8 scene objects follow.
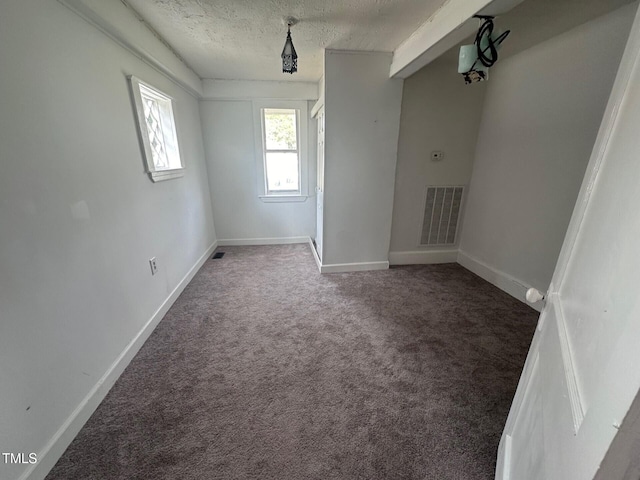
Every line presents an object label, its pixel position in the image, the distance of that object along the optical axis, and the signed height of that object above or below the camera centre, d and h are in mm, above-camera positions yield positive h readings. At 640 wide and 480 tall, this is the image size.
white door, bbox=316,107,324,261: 2883 -289
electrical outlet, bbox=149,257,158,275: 2113 -876
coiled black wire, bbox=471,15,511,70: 1423 +618
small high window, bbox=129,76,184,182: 1999 +209
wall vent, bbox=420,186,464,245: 3156 -696
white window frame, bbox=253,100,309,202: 3617 +86
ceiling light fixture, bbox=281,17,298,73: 1790 +664
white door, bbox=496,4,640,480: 403 -318
